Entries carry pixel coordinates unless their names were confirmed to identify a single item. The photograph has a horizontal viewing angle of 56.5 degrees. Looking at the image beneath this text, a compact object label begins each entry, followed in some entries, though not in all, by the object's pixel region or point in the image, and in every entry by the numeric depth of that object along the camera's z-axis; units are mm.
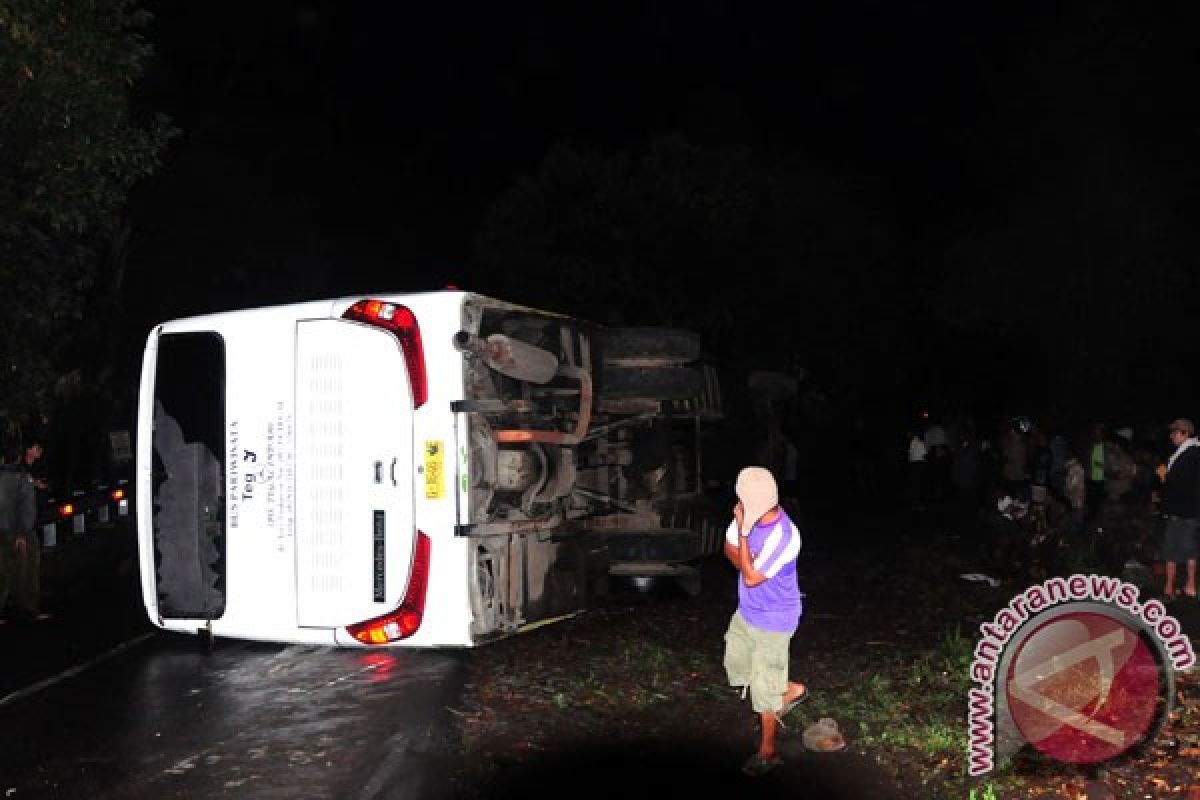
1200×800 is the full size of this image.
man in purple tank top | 5992
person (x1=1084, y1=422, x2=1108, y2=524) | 14570
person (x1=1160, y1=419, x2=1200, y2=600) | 10180
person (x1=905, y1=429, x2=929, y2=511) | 20656
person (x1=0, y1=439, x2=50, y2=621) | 10992
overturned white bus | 7152
